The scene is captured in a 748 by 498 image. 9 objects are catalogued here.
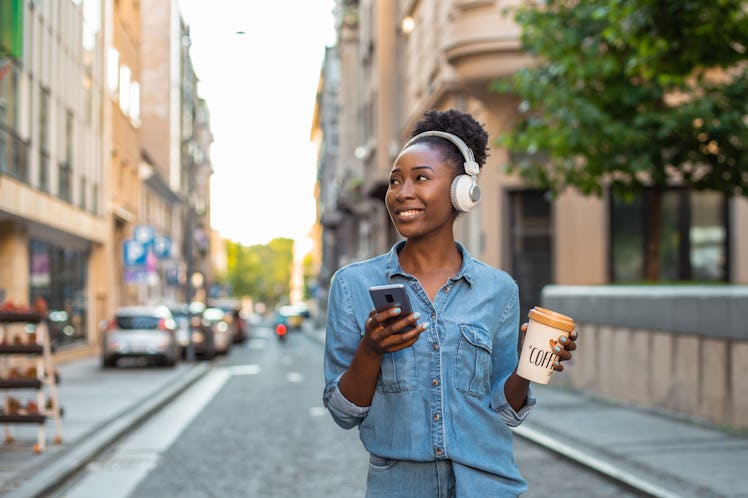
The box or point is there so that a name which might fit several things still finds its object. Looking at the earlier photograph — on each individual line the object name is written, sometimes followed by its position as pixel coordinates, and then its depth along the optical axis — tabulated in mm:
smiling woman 2920
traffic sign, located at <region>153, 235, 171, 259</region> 34781
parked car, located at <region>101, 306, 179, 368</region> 23922
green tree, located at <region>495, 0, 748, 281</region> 14227
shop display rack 9734
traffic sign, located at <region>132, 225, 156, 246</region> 30016
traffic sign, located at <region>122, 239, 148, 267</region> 29516
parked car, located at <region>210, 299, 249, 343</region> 41375
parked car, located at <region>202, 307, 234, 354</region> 30859
